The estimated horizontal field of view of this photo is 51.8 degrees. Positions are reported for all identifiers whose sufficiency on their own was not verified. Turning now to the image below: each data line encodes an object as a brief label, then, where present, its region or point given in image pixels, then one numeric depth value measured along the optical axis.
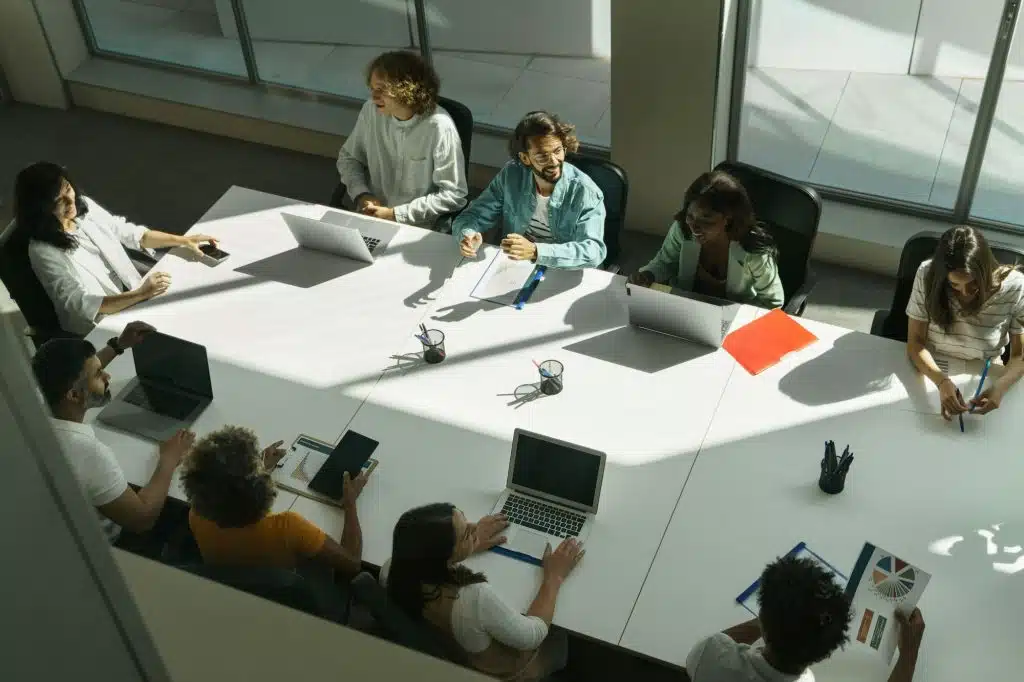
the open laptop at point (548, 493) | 3.03
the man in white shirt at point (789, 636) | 2.42
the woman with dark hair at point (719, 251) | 3.60
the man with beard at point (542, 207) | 3.79
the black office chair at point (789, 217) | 3.71
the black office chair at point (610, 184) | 4.05
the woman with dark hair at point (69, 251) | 3.77
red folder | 3.52
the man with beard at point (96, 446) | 3.05
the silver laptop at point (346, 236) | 3.92
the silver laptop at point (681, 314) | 3.45
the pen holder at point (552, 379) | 3.44
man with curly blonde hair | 4.16
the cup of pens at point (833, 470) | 3.02
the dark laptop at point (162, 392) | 3.42
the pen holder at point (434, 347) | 3.57
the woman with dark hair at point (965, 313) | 3.16
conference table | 2.88
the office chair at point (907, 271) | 3.40
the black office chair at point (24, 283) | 3.77
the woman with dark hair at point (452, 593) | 2.69
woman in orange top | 2.89
